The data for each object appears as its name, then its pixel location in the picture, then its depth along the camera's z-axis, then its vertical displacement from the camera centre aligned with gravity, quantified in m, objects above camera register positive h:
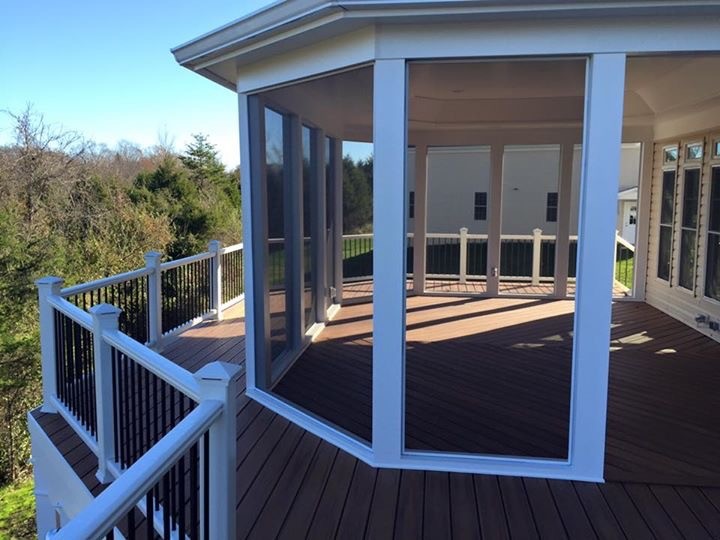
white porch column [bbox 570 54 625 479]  2.78 -0.23
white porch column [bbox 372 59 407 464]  2.94 -0.25
